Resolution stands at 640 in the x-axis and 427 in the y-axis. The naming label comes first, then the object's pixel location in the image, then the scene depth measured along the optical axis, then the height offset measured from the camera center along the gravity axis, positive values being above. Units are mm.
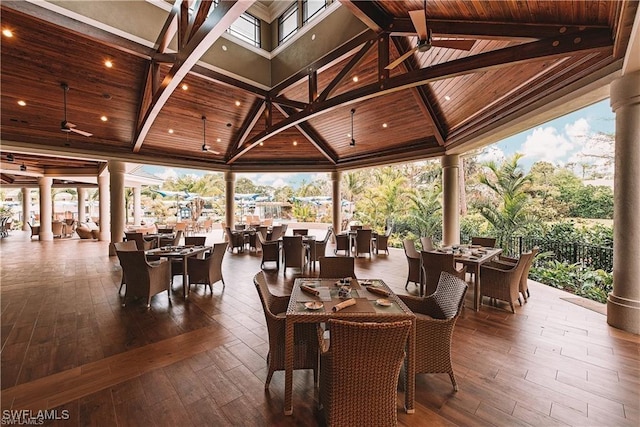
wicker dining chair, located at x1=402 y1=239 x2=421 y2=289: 5194 -1056
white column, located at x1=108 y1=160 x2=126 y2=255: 9148 +327
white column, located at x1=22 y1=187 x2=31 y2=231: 16473 +417
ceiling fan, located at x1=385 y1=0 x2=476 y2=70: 2760 +2047
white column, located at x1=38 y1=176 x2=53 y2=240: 12829 +26
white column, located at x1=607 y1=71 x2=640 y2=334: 3449 +5
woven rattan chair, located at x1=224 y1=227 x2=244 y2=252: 9750 -1112
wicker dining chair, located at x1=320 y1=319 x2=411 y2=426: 1707 -1133
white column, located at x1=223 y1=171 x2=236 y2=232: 12086 +317
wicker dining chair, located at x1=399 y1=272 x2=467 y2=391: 2344 -1203
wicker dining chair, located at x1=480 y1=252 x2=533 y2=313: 4121 -1174
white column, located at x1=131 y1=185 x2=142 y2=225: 16328 +324
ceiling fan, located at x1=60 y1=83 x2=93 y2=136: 5852 +2366
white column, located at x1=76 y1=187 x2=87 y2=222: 15841 +268
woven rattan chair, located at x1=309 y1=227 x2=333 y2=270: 6676 -1023
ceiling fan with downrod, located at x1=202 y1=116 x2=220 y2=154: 7649 +2664
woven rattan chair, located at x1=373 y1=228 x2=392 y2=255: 8961 -1147
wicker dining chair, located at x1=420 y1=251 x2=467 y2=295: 4359 -993
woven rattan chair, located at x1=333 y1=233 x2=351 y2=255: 8641 -1105
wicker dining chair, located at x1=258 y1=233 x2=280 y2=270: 7004 -1128
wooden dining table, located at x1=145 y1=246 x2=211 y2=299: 4983 -871
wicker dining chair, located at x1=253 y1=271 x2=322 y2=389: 2375 -1254
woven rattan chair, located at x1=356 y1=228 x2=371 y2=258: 8531 -1060
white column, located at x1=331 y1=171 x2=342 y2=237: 11977 +158
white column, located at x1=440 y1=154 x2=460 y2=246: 7961 +271
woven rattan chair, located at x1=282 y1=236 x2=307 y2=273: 6672 -1097
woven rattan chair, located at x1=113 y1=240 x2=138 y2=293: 5380 -782
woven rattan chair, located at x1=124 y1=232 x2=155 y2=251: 6776 -847
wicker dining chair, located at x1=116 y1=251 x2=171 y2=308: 4332 -1115
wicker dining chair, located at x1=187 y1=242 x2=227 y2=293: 5094 -1143
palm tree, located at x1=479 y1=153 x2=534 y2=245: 7660 +170
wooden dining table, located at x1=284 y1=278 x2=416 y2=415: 2180 -902
